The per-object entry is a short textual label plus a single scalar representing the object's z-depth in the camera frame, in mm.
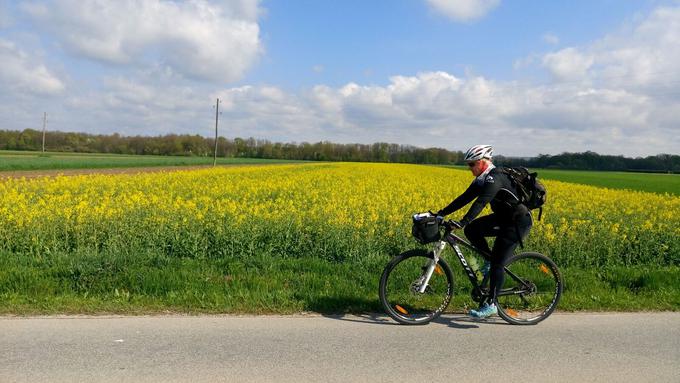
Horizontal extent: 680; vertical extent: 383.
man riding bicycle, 4766
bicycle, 5199
